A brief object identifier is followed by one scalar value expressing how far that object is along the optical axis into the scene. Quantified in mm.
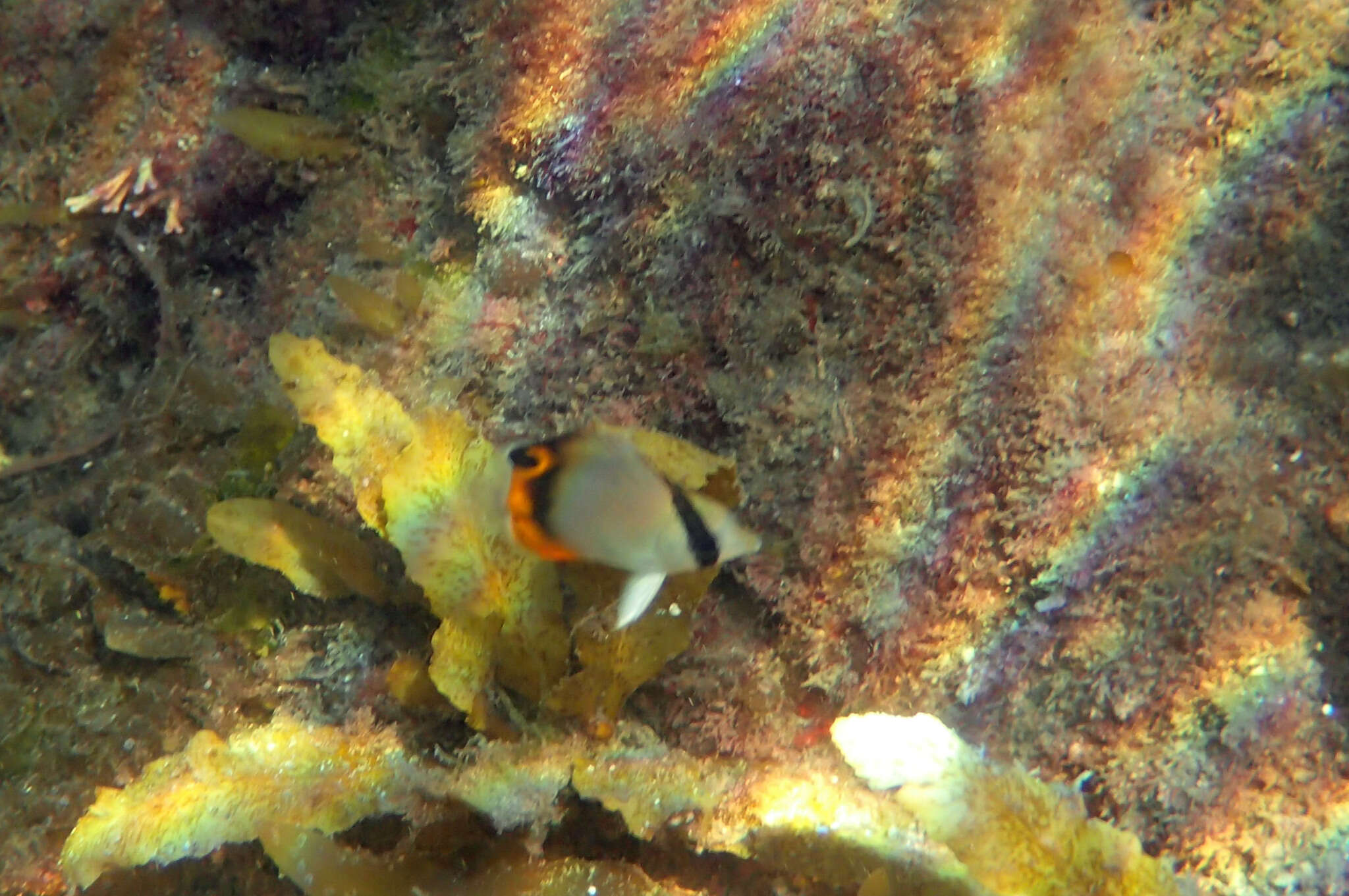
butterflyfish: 1851
